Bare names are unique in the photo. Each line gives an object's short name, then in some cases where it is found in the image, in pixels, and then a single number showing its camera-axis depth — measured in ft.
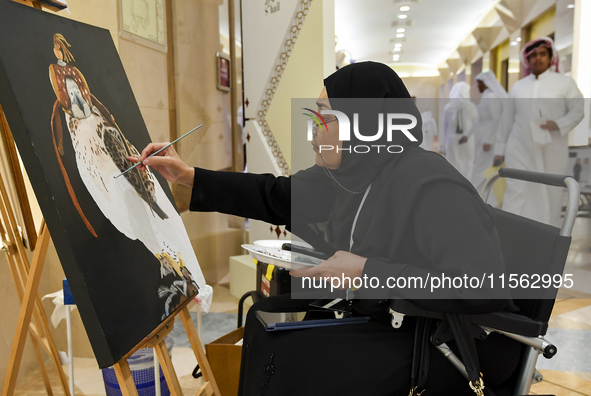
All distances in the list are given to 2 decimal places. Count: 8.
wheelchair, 3.09
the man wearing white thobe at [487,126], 13.79
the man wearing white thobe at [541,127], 11.43
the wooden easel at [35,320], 3.13
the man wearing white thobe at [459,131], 15.29
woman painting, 3.14
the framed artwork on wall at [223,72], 10.94
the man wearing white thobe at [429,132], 19.54
